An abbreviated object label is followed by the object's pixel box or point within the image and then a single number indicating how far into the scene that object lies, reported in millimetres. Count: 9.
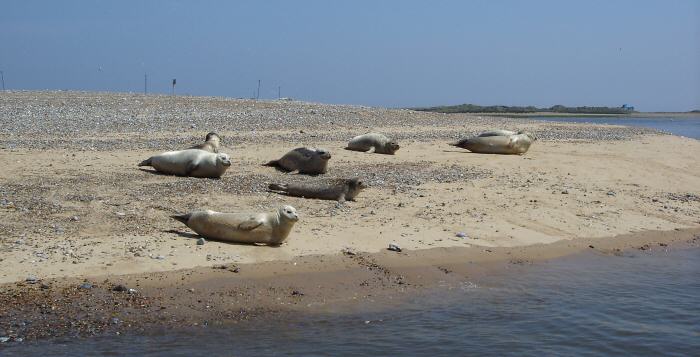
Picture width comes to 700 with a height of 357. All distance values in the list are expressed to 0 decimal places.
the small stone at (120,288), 5988
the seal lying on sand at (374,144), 13516
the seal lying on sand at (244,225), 7305
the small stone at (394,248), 7656
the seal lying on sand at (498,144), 14289
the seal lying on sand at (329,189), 9391
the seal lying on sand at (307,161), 11016
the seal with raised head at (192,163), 10102
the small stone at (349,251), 7402
